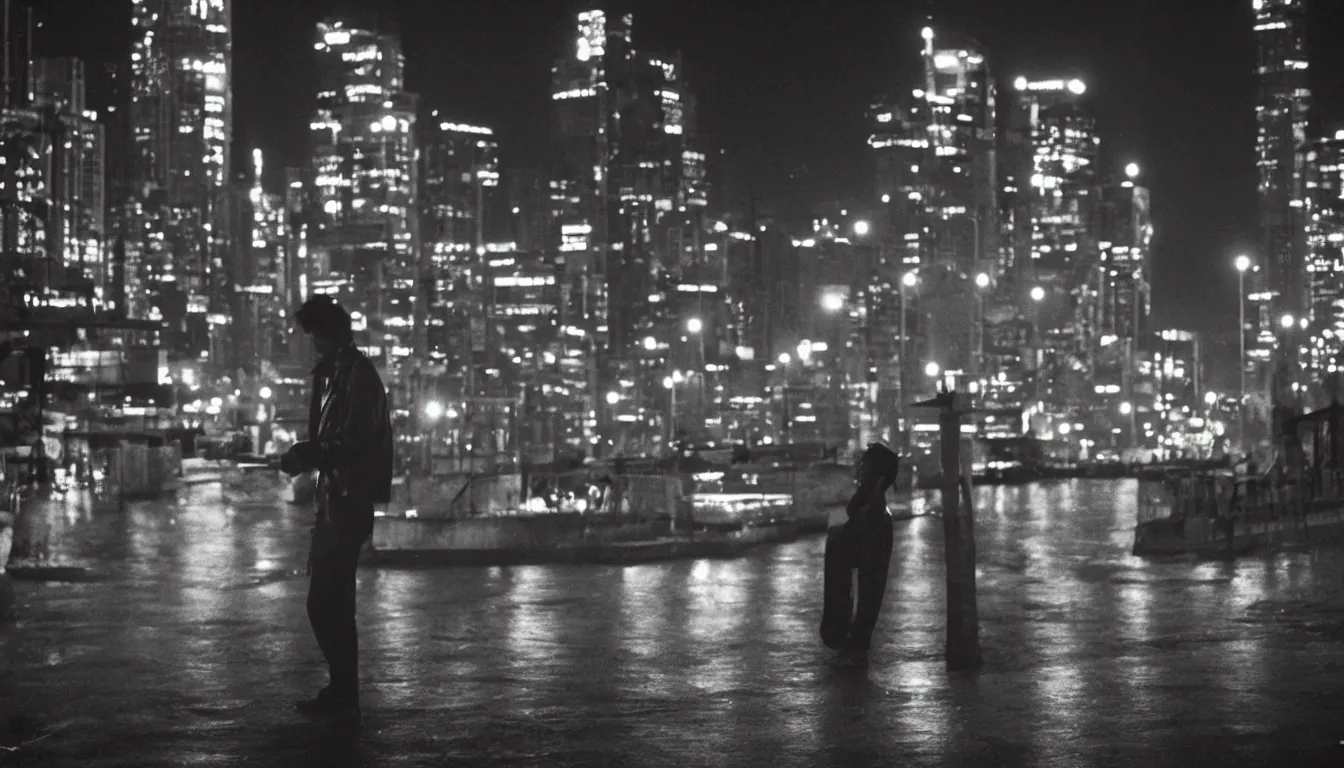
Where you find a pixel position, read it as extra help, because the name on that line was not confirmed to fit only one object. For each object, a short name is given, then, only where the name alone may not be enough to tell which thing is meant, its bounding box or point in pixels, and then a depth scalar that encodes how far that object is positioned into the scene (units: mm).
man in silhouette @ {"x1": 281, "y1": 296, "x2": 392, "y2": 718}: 9164
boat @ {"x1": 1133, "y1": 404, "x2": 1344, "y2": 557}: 25625
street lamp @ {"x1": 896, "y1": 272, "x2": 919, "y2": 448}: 82088
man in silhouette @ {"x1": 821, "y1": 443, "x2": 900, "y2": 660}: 11977
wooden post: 11273
